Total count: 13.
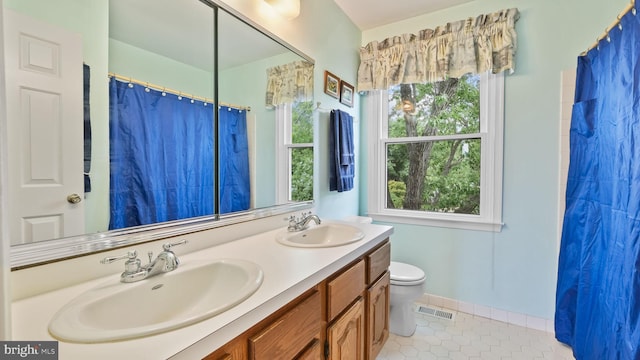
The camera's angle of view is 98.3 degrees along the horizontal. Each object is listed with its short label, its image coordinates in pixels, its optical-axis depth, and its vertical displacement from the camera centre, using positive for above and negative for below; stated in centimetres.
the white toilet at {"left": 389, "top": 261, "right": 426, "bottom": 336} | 185 -83
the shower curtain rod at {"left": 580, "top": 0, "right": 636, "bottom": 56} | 105 +65
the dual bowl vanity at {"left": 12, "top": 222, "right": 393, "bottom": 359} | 55 -34
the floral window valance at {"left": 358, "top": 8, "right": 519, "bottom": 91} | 197 +95
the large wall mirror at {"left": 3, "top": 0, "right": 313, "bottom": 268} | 76 +18
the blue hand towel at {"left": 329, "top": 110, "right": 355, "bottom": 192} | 207 +17
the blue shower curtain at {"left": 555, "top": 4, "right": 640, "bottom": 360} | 103 -17
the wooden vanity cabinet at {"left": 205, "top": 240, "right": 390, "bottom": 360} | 74 -53
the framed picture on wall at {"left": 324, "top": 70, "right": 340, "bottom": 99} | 203 +67
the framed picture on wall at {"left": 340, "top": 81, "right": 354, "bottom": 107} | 223 +66
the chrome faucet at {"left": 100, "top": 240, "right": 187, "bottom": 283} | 83 -29
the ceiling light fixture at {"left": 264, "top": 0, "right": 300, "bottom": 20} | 149 +91
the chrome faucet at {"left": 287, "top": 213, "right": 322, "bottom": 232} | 152 -28
